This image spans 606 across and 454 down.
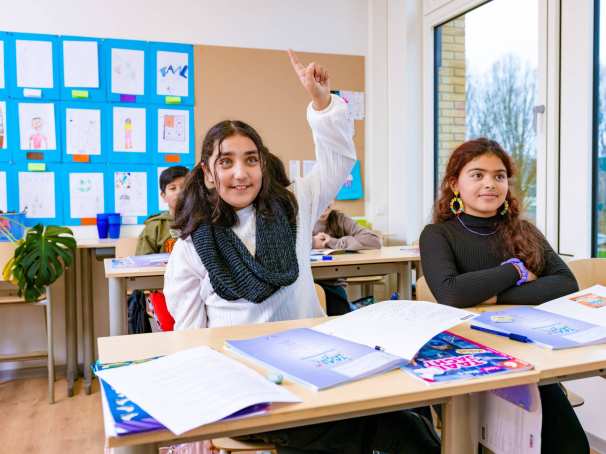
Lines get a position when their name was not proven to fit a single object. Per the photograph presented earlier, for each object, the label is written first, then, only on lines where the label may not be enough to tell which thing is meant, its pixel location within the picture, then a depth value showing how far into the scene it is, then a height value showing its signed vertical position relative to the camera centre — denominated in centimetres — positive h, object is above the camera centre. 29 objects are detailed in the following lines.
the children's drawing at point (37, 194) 358 +4
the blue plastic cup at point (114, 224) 366 -16
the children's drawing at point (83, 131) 366 +46
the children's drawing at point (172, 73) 382 +87
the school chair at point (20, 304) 298 -59
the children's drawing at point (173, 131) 385 +48
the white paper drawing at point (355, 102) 427 +74
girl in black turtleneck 157 -15
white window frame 288 +39
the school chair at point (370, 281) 375 -56
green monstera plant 291 -32
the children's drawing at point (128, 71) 373 +86
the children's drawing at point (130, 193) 378 +5
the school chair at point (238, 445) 130 -58
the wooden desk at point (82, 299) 343 -62
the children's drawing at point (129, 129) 375 +48
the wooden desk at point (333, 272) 245 -35
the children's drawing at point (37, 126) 357 +48
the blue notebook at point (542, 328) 113 -29
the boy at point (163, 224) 326 -14
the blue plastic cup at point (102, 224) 361 -15
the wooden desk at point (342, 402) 74 -30
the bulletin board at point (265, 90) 394 +79
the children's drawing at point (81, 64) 363 +89
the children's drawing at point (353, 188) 432 +8
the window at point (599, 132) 266 +31
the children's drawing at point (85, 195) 368 +4
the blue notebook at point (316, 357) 91 -28
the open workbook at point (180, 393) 71 -28
